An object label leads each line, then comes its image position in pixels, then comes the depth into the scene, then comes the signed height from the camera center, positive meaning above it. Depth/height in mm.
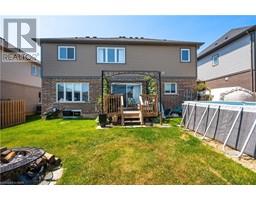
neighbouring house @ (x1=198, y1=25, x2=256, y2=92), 10917 +3266
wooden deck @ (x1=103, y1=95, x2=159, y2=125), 7935 -460
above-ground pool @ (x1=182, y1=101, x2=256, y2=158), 3747 -731
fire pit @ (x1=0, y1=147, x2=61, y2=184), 2782 -1318
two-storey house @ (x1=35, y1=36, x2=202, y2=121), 11234 +2428
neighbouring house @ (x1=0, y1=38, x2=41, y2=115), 11250 +1974
